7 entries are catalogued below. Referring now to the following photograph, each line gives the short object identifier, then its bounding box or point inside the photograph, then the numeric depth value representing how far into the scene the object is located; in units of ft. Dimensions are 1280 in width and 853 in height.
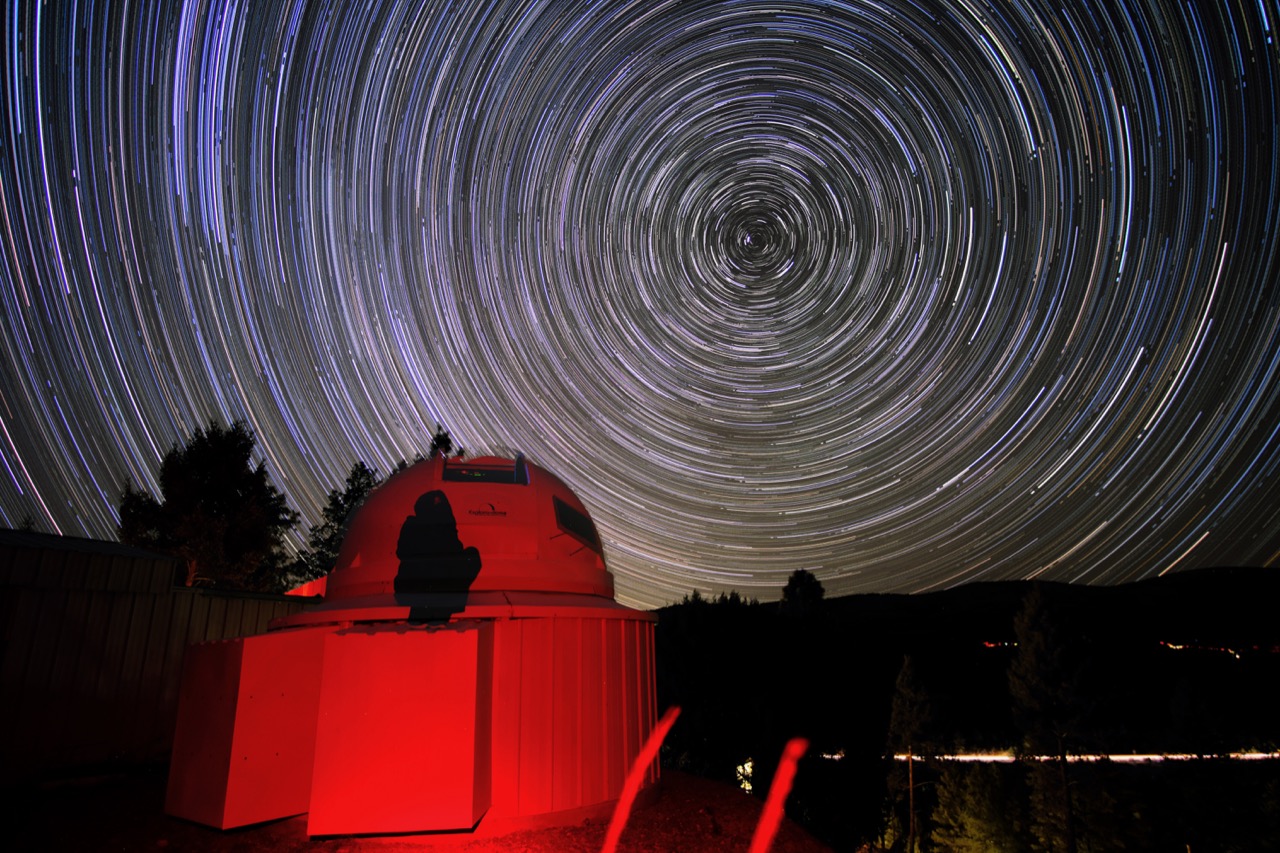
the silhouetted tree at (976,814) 78.02
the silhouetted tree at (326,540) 79.56
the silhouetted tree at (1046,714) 81.30
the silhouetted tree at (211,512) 62.44
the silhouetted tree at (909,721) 79.97
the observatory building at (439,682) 15.55
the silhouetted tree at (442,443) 83.35
